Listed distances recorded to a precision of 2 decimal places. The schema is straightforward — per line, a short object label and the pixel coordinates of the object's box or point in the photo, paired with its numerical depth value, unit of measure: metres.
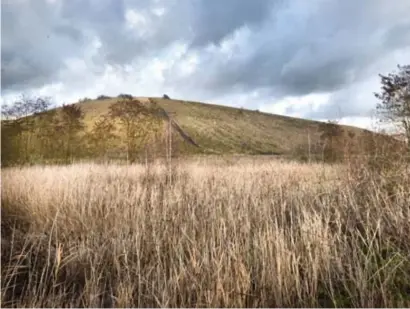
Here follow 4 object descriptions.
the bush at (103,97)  65.36
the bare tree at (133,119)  19.06
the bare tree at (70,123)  25.39
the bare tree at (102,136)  18.98
